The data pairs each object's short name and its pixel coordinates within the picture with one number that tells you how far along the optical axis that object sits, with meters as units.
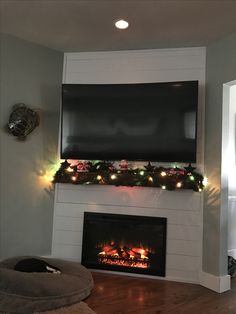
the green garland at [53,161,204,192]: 3.19
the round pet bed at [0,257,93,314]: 2.35
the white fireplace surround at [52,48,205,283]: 3.28
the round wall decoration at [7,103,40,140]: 3.23
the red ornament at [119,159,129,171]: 3.37
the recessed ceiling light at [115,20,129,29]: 2.91
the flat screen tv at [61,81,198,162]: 3.19
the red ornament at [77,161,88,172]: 3.44
